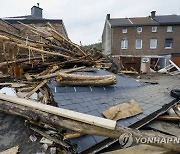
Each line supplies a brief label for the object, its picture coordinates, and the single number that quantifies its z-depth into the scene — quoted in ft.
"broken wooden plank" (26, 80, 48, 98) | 9.88
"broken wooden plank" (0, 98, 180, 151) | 5.42
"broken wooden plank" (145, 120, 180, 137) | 8.18
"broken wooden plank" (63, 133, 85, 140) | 6.51
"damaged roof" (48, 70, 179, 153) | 7.85
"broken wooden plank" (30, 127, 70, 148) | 6.61
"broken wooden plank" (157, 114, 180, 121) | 9.23
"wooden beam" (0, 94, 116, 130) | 5.45
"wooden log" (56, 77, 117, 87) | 10.36
